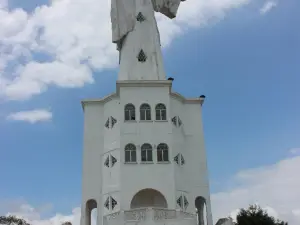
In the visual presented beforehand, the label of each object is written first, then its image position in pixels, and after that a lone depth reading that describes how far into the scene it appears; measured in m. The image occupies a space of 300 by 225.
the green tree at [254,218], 31.28
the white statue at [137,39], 29.73
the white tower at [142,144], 25.72
